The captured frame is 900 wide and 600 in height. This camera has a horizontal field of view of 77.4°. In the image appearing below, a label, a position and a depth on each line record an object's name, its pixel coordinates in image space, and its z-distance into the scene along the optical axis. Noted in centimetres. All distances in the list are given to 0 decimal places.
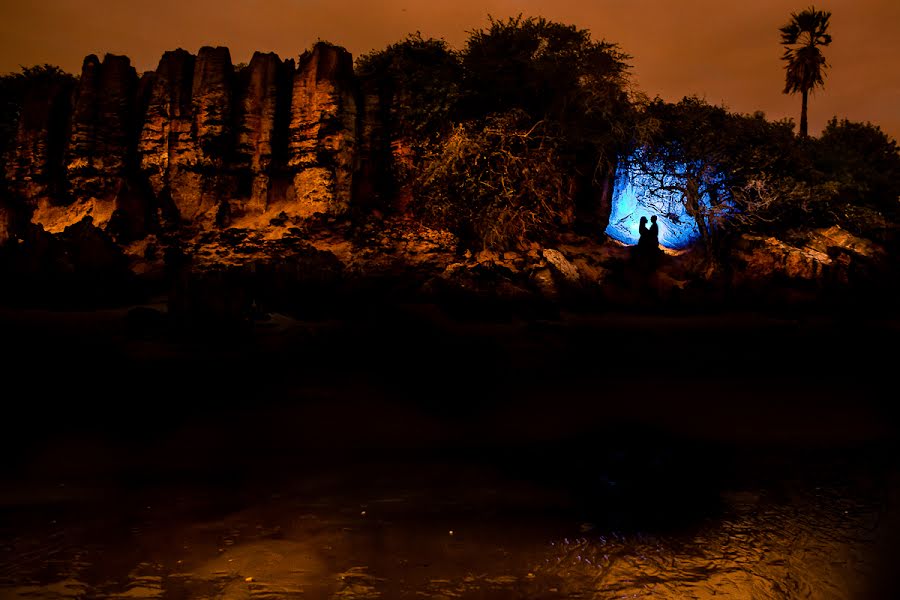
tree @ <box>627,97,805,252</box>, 1894
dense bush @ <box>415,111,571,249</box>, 1712
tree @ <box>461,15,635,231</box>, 1856
